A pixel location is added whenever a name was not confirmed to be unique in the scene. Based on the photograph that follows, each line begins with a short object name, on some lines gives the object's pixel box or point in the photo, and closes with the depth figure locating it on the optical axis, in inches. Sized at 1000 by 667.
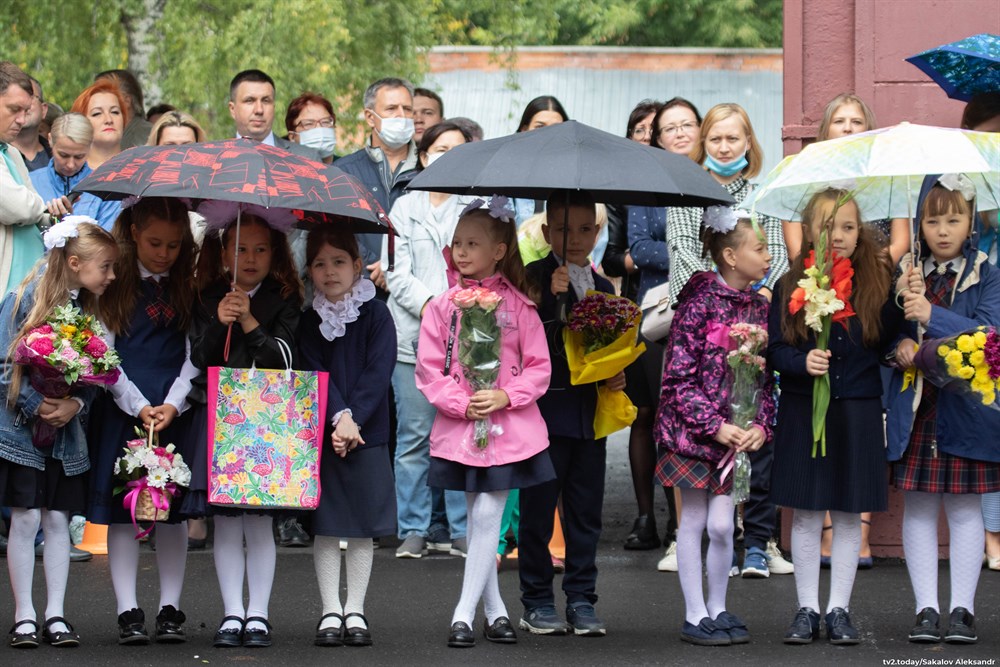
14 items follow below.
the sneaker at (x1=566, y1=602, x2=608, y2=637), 530.6
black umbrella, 473.7
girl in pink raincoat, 506.0
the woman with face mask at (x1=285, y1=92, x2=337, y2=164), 768.9
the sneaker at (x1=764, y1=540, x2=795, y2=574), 647.1
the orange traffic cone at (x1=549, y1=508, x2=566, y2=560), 657.0
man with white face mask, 728.3
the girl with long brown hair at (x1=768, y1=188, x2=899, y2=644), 518.0
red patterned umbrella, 459.8
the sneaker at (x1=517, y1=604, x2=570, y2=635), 531.2
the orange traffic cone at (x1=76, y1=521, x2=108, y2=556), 680.4
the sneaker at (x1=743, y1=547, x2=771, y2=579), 636.1
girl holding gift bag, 502.9
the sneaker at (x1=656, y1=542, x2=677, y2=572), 649.6
